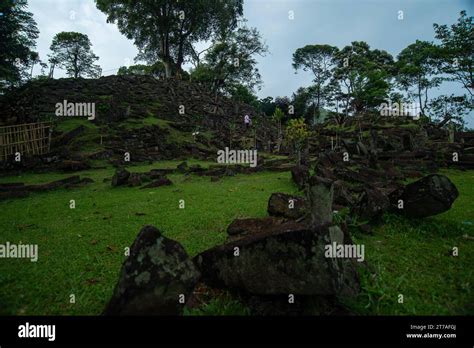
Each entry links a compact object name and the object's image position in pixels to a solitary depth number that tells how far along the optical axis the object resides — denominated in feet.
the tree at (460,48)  75.10
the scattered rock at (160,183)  30.19
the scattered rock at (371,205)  15.20
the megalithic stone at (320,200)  13.19
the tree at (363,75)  109.09
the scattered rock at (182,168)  41.20
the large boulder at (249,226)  13.57
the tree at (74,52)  179.83
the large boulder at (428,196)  14.17
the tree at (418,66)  91.21
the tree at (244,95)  147.13
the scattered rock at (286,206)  15.69
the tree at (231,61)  117.34
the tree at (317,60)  152.15
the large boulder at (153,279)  7.30
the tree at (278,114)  92.12
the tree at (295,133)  60.39
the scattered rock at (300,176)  26.50
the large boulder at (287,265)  7.81
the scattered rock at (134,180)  31.04
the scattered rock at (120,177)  30.75
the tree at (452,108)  94.35
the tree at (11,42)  58.25
